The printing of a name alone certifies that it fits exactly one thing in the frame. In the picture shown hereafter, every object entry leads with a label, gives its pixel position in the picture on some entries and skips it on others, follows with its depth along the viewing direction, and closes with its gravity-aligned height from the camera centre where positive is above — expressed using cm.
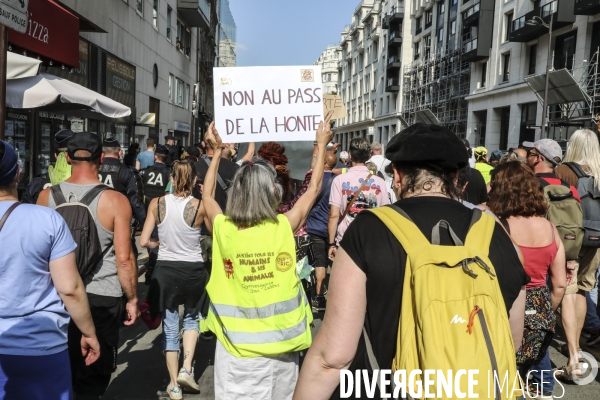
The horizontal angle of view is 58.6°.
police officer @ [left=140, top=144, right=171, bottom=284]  826 -37
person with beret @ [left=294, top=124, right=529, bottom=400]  174 -32
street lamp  1980 +308
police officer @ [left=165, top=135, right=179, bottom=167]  1320 +21
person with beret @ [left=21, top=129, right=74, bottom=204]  540 -23
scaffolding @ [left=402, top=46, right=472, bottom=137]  4075 +719
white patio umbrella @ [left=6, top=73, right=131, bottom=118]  641 +73
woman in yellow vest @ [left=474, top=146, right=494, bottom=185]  793 +14
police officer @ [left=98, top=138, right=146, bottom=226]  625 -21
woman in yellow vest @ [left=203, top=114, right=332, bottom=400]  300 -77
